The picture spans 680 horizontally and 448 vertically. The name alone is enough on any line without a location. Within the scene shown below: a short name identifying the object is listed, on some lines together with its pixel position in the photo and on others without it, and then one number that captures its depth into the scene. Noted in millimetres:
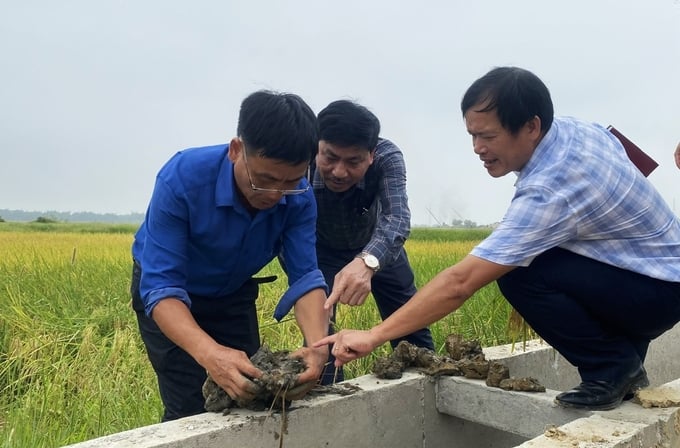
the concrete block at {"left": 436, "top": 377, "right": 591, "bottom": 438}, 2309
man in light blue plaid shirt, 1992
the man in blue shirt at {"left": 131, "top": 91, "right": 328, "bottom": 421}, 2002
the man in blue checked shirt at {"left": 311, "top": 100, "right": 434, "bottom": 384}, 2814
